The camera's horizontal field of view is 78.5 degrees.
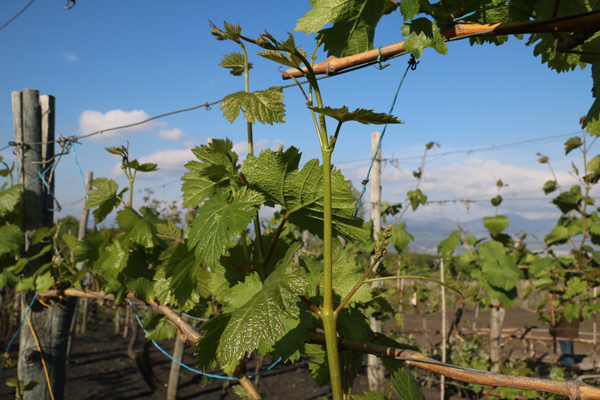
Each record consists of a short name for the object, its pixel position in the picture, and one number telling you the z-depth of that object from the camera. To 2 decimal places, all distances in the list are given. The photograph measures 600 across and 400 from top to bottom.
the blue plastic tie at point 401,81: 0.89
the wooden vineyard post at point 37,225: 2.53
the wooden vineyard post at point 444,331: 4.52
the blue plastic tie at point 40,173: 2.74
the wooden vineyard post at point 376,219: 4.52
